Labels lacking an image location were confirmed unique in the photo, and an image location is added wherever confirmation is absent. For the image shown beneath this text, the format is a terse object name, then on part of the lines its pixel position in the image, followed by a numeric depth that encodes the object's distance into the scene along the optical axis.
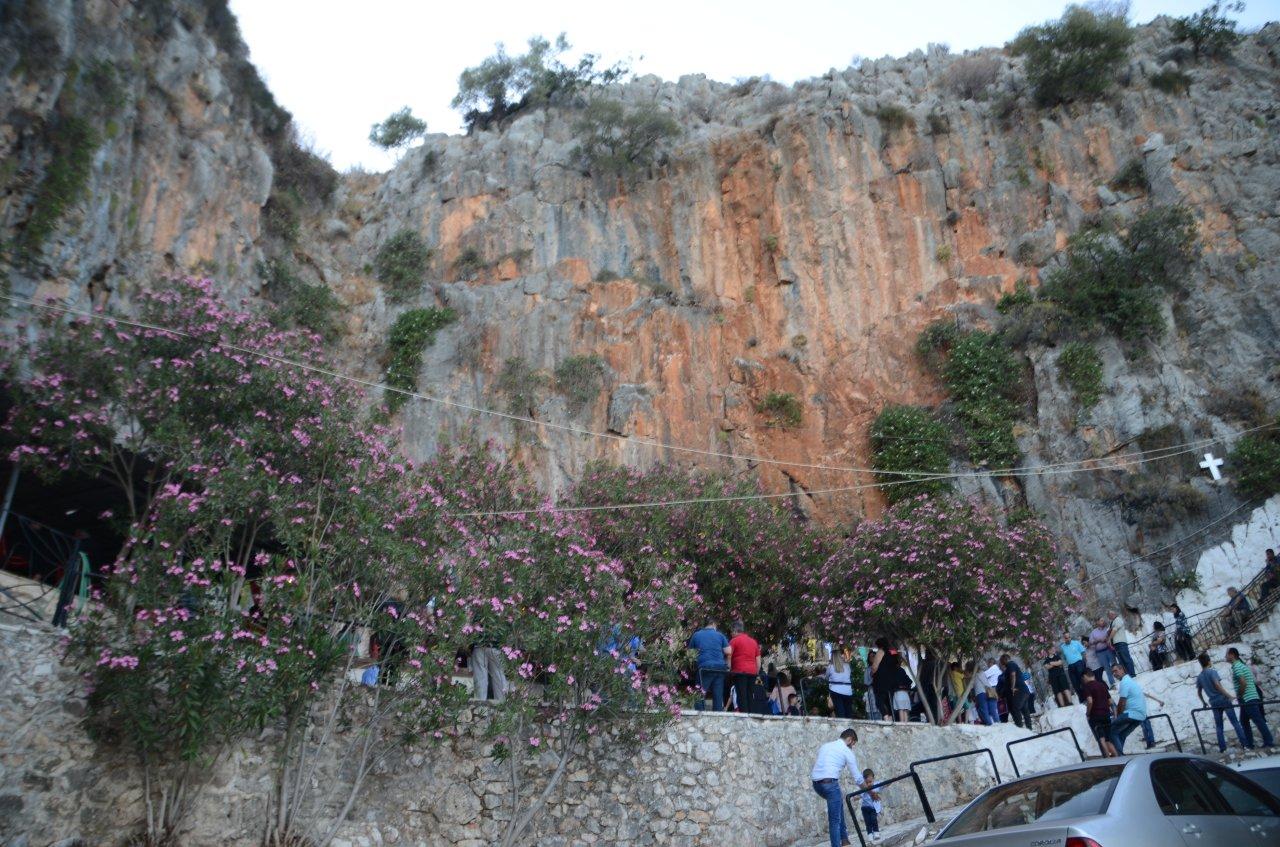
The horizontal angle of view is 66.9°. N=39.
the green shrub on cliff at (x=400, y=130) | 37.31
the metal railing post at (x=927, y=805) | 9.71
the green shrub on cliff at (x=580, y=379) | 27.02
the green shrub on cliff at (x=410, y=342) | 26.67
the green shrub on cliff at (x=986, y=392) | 25.80
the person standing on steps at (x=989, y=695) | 16.95
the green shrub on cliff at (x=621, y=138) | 32.59
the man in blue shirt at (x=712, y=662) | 14.02
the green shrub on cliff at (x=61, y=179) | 14.52
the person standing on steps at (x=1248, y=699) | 12.59
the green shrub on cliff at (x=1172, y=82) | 31.94
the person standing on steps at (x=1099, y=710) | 13.17
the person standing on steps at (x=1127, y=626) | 20.59
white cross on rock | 23.70
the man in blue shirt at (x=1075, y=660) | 17.66
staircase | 18.16
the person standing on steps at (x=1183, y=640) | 18.44
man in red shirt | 14.48
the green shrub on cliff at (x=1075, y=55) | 32.09
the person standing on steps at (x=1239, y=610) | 18.81
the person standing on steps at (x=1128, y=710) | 12.49
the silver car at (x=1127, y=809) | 5.84
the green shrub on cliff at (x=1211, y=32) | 32.75
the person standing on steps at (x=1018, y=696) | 16.33
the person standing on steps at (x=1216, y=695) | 12.77
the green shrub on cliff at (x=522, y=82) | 36.16
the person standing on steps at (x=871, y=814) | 10.80
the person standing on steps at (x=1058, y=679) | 18.16
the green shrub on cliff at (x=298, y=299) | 26.19
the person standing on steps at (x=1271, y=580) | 18.64
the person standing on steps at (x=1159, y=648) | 18.20
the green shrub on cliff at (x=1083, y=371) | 25.94
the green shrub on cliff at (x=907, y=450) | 25.67
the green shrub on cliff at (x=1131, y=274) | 26.94
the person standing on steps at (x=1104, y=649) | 17.41
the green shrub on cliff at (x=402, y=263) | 29.53
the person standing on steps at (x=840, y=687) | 15.41
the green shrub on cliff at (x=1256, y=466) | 22.86
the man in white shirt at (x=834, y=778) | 10.30
